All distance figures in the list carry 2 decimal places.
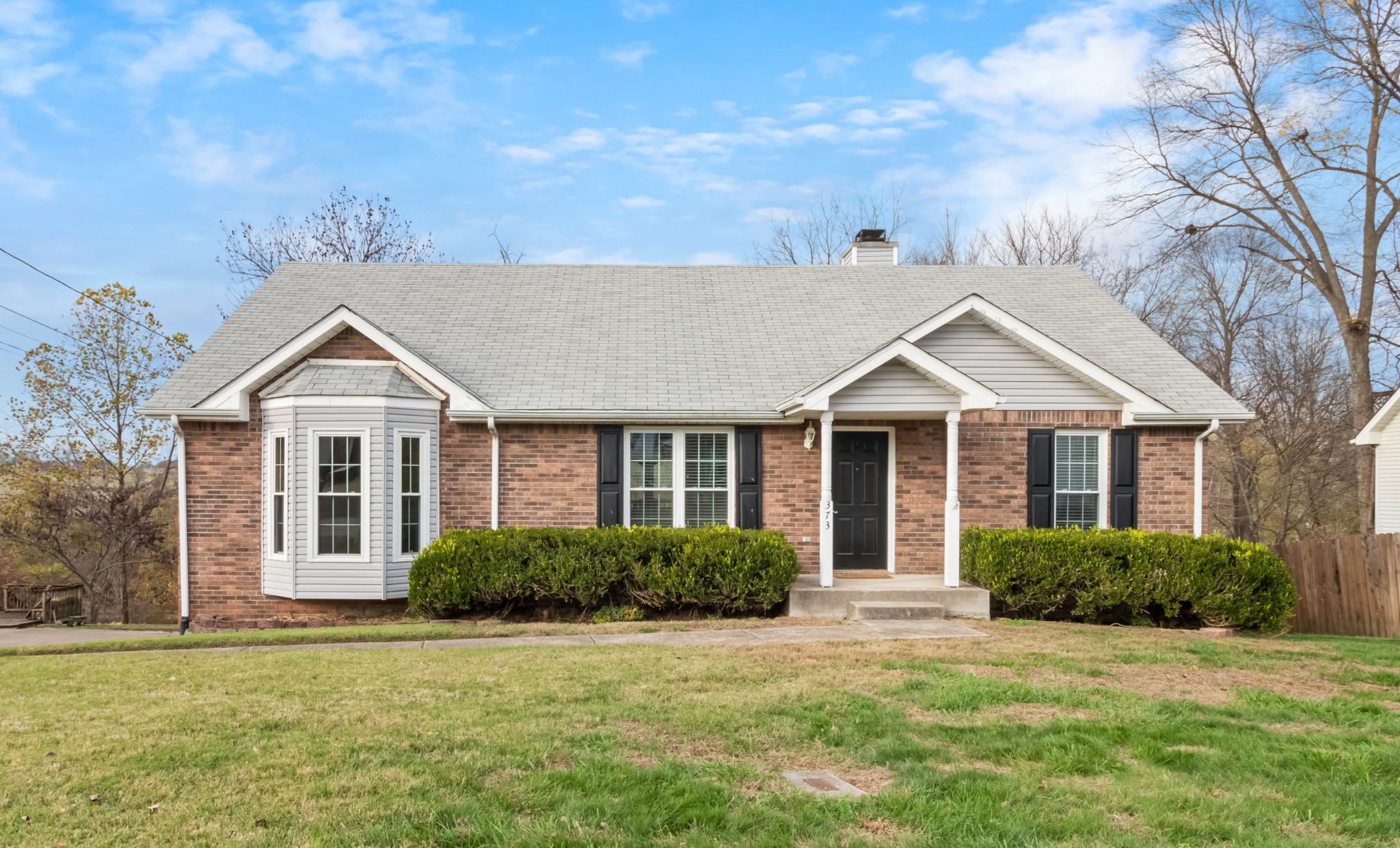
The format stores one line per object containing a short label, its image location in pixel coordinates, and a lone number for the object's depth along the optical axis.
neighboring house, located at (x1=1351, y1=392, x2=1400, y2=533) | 21.52
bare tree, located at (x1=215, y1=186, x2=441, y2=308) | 29.42
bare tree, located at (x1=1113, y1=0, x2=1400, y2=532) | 21.95
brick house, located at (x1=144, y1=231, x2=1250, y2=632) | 12.97
